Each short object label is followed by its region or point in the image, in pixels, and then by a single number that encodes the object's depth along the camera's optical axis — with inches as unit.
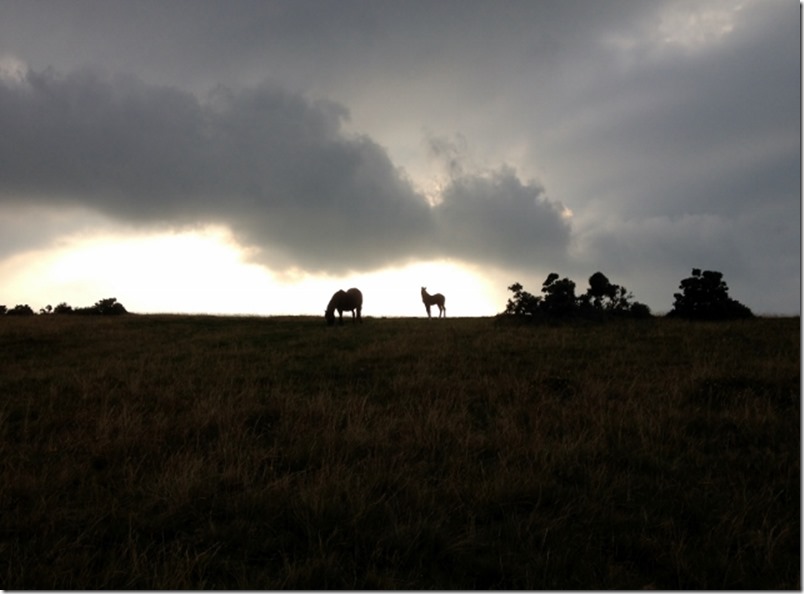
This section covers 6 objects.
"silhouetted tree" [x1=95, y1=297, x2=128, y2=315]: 1462.8
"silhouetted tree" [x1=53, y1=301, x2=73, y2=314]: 1499.0
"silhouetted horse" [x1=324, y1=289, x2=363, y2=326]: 1133.4
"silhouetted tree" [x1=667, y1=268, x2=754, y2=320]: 1023.6
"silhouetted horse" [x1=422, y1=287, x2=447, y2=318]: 1507.1
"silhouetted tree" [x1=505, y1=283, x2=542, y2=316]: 1014.4
